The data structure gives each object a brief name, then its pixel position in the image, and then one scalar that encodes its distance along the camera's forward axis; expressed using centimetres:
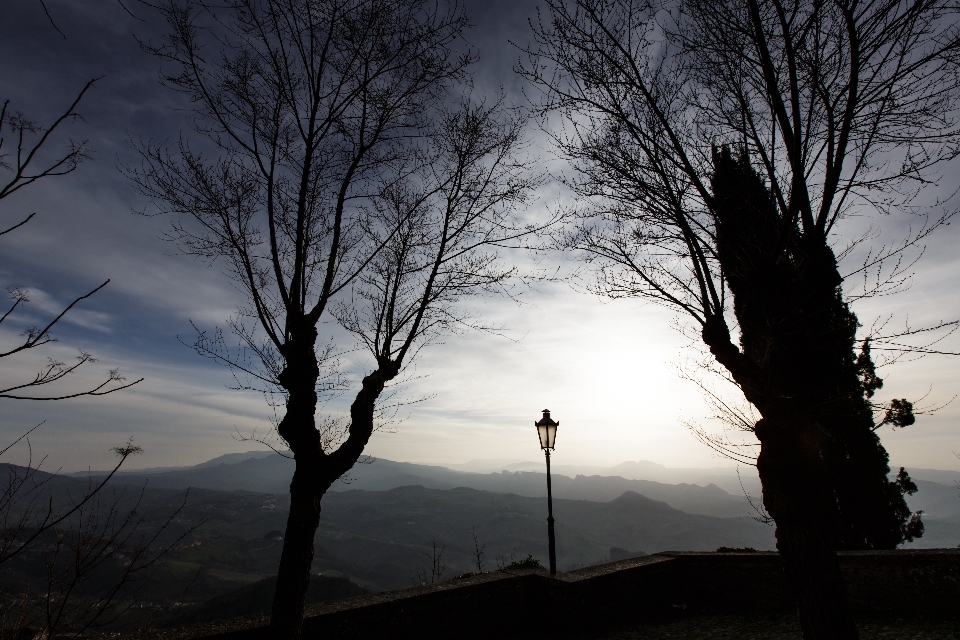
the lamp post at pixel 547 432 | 922
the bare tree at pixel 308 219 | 556
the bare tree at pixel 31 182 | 181
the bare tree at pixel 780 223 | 443
